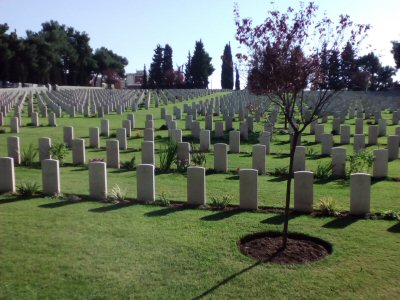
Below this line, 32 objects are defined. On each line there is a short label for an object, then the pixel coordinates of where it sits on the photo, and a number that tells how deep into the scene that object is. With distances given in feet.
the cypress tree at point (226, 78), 281.95
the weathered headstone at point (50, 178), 27.94
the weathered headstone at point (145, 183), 26.53
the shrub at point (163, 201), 26.48
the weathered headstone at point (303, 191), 24.77
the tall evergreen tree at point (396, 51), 176.47
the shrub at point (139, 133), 57.05
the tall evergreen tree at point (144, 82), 278.54
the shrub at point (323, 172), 33.96
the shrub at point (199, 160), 37.27
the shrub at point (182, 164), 36.91
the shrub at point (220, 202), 25.86
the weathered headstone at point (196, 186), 26.07
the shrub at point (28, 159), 38.11
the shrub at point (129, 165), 37.84
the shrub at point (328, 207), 24.34
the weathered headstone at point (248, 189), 25.18
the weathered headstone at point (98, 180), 27.37
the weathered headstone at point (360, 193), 23.85
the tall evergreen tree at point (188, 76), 283.55
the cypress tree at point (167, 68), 272.31
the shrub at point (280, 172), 35.36
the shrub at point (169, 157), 37.04
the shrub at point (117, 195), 27.20
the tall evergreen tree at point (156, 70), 278.67
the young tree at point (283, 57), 17.92
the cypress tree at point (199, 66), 280.72
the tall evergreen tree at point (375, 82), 188.83
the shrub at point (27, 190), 27.99
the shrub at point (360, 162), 34.10
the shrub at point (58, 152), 38.99
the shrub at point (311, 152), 44.58
